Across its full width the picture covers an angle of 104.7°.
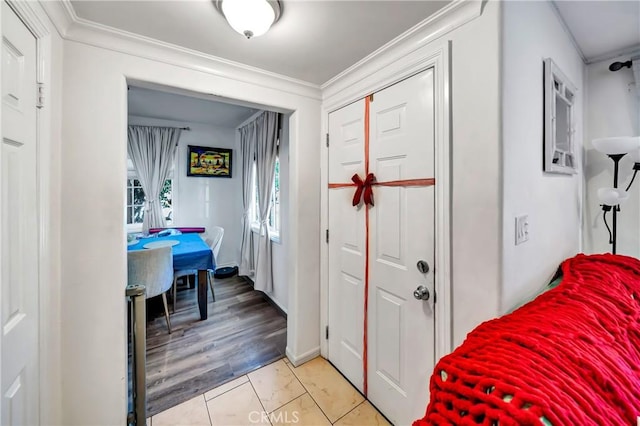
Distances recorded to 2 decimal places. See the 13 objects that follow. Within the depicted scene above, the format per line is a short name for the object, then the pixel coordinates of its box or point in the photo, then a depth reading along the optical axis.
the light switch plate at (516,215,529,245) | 1.07
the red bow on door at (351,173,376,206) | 1.60
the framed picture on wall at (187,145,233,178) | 3.95
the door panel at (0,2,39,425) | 0.84
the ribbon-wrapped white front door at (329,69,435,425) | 1.31
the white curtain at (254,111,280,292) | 3.00
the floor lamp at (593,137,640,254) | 1.40
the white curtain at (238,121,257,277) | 3.75
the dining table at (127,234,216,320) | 2.55
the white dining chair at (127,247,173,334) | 2.14
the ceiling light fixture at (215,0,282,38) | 1.06
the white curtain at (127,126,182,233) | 3.60
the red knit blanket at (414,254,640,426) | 0.49
